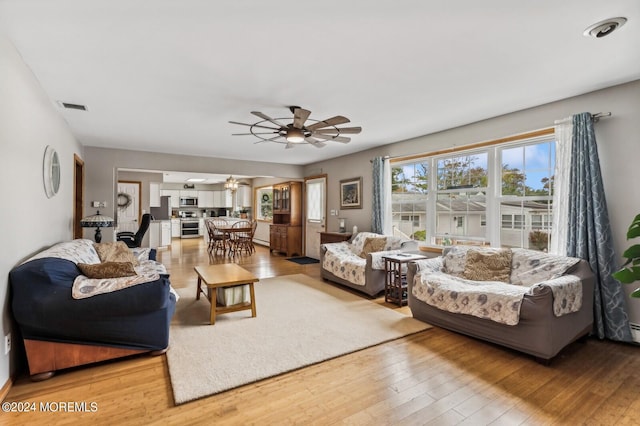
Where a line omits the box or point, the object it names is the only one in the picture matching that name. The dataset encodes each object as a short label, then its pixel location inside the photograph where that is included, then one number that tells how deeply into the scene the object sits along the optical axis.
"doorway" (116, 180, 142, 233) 8.48
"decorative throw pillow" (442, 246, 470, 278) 3.71
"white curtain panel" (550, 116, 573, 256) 3.23
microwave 12.66
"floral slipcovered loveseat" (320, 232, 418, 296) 4.38
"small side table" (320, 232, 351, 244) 6.08
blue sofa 2.19
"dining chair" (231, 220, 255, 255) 8.57
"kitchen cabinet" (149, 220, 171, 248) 9.23
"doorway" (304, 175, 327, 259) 7.47
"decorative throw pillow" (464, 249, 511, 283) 3.39
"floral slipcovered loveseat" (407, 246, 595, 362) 2.50
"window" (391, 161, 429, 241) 5.07
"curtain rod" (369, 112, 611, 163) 3.06
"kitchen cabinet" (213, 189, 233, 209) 12.91
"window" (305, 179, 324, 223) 7.62
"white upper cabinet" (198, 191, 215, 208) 12.92
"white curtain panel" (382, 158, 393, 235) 5.48
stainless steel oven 12.39
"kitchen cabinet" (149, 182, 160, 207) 9.74
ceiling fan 3.04
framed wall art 6.23
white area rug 2.30
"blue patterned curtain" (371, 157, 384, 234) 5.51
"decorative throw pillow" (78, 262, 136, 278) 2.64
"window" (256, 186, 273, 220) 10.57
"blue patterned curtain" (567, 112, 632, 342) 2.89
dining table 8.24
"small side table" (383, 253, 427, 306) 4.06
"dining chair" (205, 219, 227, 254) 8.50
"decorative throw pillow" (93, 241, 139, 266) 3.85
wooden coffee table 3.31
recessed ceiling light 1.95
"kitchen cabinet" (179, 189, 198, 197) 12.71
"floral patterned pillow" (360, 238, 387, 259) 5.00
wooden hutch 8.25
